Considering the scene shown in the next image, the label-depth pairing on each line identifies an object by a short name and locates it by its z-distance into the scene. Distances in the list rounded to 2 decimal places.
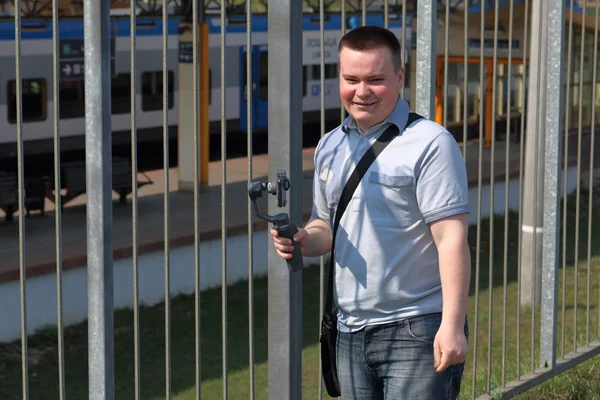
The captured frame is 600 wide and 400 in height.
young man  4.57
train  25.42
